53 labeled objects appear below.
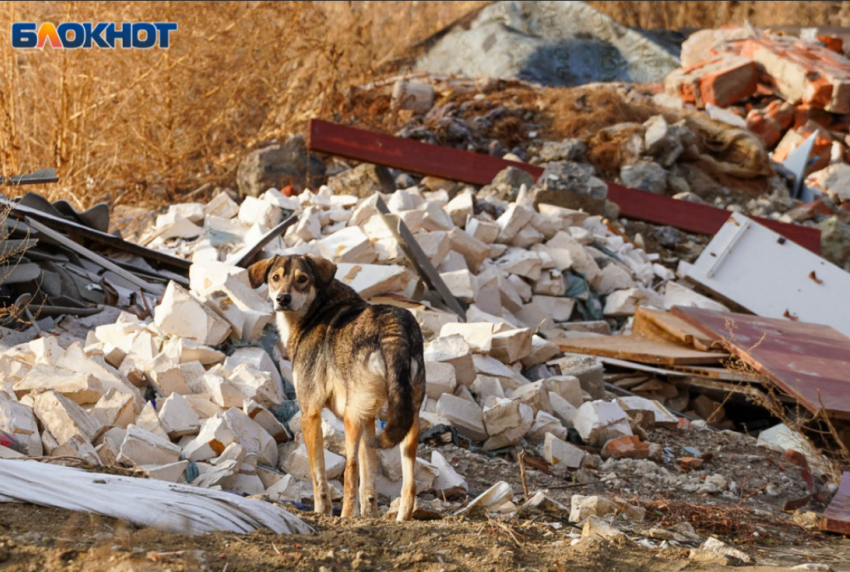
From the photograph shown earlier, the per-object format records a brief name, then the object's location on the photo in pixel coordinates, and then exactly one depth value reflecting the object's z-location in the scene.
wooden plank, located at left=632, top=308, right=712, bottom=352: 15.47
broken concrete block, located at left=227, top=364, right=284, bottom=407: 10.56
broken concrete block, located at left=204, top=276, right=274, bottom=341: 12.00
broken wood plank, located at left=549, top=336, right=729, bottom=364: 14.88
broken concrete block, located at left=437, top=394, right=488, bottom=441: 11.61
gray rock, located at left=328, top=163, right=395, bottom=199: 21.70
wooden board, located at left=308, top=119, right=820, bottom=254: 21.84
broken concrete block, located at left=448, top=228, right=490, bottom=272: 16.80
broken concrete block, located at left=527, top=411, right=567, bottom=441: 12.14
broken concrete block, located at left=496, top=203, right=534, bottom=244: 18.22
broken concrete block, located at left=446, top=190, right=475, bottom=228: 18.61
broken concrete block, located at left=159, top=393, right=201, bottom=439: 9.62
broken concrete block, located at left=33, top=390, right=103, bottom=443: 8.68
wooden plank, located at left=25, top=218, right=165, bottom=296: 14.41
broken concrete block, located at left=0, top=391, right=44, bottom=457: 8.33
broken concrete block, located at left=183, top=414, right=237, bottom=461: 9.23
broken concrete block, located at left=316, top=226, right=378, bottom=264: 15.36
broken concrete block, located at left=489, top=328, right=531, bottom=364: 13.31
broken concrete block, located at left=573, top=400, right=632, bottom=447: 12.23
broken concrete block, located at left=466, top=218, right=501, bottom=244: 17.70
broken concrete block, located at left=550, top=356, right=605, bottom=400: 14.02
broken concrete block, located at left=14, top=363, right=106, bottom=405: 9.66
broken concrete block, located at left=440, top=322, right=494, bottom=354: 13.25
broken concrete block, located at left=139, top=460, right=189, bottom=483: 8.34
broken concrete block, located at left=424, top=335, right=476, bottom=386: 12.04
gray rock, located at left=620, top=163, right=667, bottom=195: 25.97
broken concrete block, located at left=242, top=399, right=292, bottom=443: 10.15
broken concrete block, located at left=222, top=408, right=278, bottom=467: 9.67
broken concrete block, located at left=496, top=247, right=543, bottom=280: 17.56
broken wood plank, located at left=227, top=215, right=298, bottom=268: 15.05
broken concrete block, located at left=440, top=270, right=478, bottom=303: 15.71
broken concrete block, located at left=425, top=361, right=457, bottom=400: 11.87
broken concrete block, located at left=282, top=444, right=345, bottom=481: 9.55
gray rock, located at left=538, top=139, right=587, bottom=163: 26.61
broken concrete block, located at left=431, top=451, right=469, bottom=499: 9.63
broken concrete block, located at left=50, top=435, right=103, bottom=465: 8.37
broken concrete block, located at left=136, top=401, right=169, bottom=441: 9.48
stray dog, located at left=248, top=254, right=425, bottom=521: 7.57
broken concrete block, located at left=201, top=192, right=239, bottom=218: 18.78
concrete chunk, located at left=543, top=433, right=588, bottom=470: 11.42
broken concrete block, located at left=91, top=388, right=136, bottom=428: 9.44
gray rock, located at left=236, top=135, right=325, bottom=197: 22.22
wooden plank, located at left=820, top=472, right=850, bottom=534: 9.50
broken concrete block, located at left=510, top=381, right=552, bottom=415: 12.45
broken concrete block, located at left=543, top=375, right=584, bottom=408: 13.17
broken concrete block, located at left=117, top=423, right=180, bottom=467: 8.78
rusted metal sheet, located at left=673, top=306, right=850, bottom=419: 12.70
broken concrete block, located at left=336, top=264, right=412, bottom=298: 14.41
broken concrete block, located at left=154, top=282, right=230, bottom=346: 11.48
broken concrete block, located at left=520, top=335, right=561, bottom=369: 14.10
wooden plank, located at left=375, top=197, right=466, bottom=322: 15.20
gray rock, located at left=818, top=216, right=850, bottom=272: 23.16
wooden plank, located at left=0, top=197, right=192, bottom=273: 14.13
